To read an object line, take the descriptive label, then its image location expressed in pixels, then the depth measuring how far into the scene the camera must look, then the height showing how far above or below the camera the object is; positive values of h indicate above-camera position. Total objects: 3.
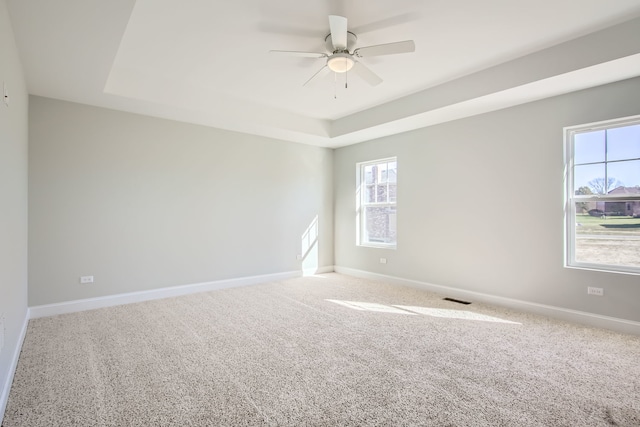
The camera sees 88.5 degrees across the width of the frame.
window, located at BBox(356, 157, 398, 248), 5.78 +0.12
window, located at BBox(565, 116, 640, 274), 3.38 +0.14
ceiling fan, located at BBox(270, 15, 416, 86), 2.60 +1.35
